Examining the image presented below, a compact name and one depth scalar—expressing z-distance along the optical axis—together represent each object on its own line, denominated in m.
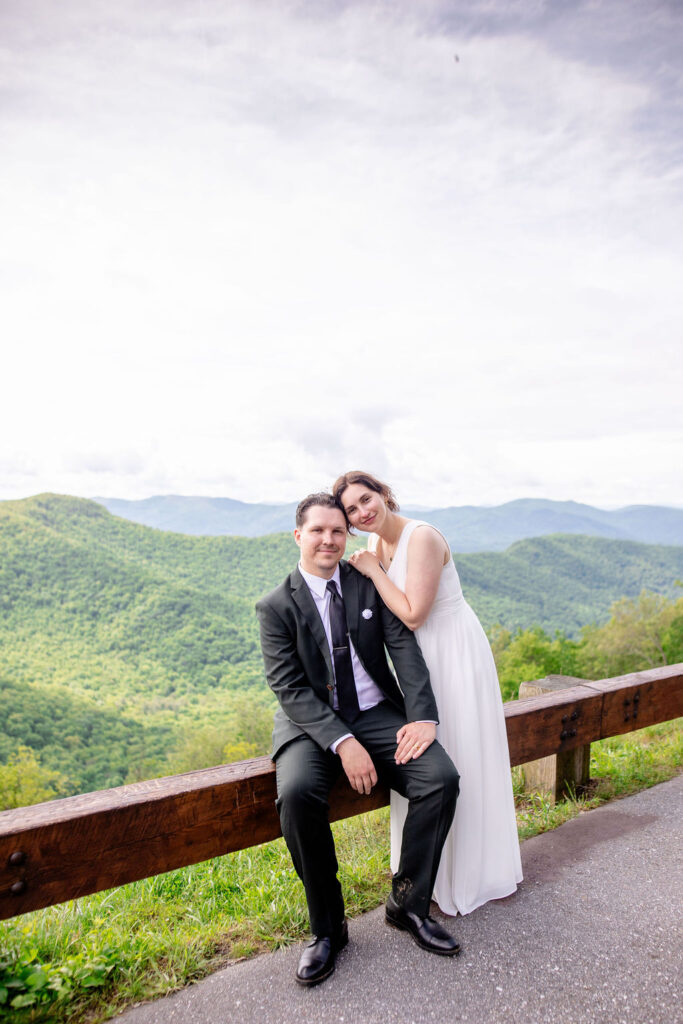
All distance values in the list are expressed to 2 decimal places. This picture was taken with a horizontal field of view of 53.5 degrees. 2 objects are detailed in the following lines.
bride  2.49
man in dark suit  2.19
